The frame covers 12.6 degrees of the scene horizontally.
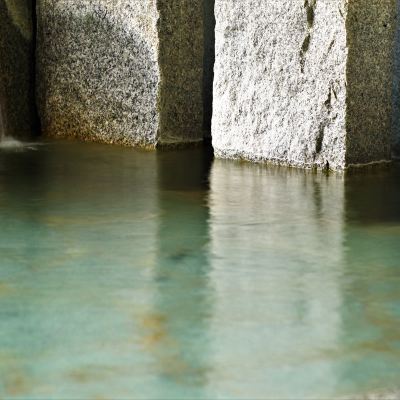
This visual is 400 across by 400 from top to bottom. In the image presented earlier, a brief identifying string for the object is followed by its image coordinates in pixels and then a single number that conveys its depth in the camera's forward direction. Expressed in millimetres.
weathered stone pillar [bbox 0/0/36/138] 9813
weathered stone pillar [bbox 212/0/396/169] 7235
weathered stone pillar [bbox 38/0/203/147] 8686
